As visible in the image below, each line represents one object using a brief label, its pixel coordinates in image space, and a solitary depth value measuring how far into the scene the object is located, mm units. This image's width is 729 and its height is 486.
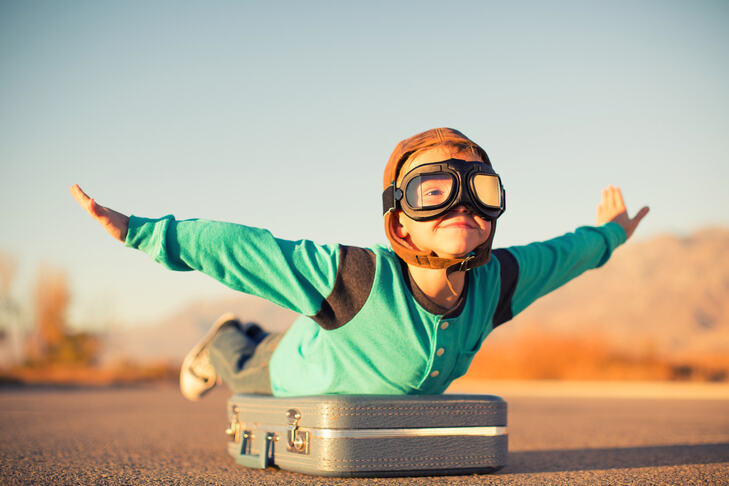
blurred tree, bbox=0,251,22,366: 17597
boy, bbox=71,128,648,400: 2127
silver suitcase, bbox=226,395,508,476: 2125
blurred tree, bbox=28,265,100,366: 18344
